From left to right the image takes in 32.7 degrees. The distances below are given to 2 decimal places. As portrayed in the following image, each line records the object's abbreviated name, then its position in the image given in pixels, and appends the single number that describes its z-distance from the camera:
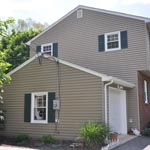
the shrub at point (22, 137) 12.69
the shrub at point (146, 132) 13.98
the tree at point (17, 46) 26.25
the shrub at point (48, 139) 11.86
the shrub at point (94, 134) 10.09
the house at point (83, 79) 11.84
